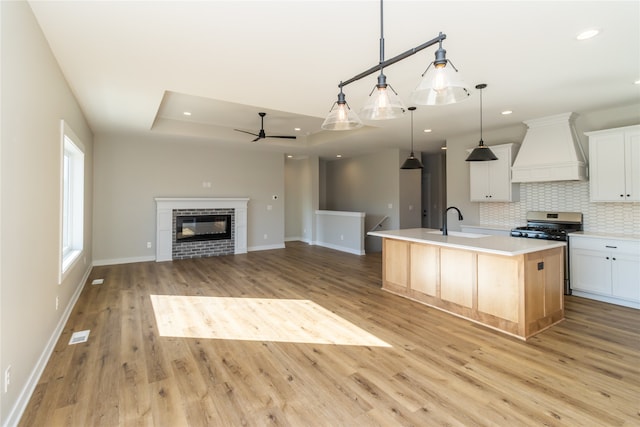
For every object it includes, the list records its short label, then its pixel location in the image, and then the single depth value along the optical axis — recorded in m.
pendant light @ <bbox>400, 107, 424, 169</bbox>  4.88
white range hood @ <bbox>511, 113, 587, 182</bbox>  4.48
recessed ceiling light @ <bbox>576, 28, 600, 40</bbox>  2.44
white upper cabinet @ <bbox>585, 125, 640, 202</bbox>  3.99
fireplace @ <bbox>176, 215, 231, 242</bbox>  7.17
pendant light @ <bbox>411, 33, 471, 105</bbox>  1.82
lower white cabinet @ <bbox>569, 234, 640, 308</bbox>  3.85
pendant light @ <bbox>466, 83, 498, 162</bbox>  3.95
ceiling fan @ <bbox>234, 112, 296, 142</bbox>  5.66
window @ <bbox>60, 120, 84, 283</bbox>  4.29
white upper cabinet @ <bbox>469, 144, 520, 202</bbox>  5.29
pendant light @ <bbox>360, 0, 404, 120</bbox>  2.15
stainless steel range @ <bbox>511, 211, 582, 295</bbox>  4.46
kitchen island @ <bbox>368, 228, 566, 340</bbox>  3.08
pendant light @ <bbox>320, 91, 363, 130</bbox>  2.53
